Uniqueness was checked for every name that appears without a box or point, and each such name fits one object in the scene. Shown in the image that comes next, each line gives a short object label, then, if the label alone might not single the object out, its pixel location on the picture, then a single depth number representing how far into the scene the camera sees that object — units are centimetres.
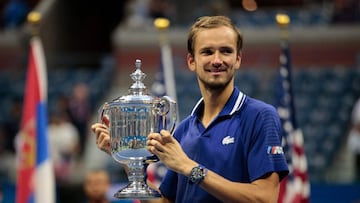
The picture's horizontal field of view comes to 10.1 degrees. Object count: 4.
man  694
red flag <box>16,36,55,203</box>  1626
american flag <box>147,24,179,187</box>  1612
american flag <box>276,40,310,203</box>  1494
